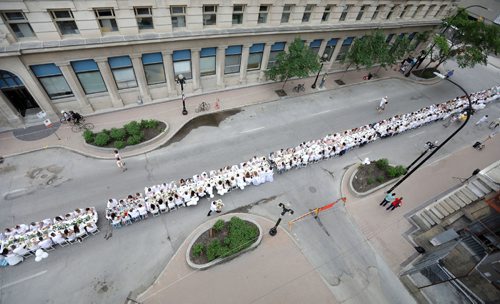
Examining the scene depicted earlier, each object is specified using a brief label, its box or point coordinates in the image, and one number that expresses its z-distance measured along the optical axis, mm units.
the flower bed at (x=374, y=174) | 18234
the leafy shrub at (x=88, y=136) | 17734
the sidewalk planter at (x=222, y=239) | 13484
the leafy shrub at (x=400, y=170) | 18627
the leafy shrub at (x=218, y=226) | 14320
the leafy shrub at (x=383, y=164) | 19016
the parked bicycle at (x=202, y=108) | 21756
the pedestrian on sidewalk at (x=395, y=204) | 16645
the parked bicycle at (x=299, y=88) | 25336
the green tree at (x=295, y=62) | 21906
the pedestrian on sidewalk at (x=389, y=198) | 16656
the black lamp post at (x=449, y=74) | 31148
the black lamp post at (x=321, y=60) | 23406
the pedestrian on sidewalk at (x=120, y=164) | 16484
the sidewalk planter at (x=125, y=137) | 17812
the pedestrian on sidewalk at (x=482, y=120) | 24878
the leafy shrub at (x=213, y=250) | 13351
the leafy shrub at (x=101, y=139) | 17578
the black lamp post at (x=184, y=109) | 20914
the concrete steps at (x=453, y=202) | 16734
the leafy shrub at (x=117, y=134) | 17984
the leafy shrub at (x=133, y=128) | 18359
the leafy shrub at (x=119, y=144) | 17562
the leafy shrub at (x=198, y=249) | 13398
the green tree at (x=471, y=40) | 25438
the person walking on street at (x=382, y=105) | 24438
